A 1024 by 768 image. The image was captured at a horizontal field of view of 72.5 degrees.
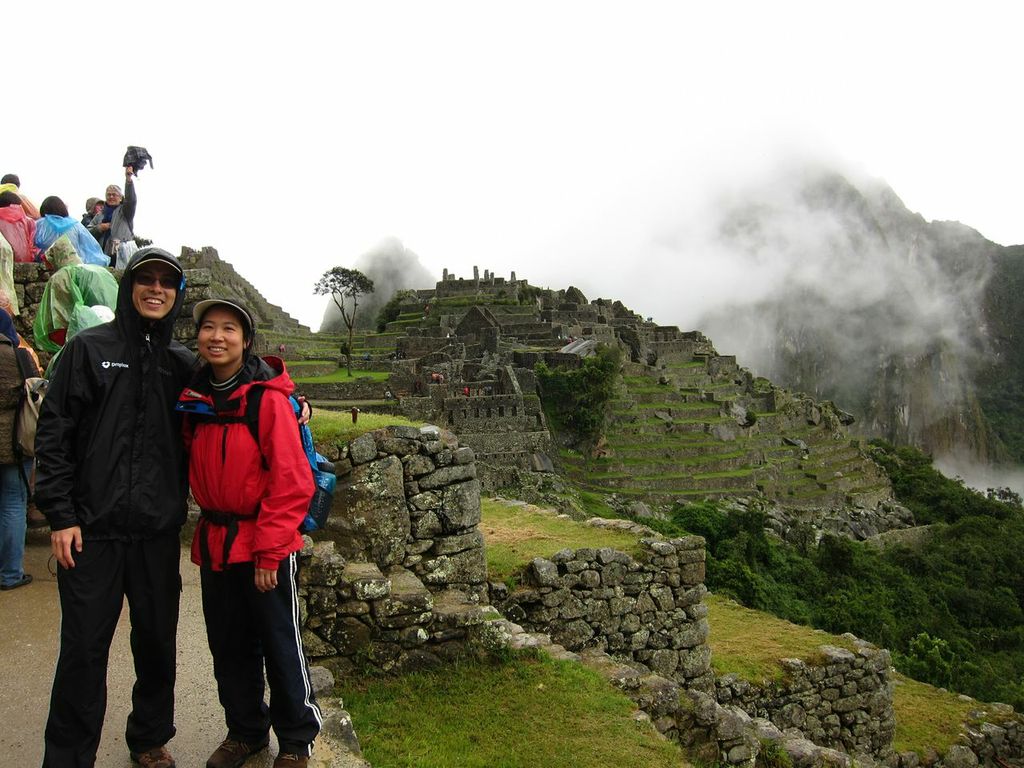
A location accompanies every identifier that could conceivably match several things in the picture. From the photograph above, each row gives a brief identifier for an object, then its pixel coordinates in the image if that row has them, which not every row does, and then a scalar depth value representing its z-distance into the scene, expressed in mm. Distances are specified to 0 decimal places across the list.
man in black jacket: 3035
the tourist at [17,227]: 8031
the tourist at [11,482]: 4824
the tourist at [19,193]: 8320
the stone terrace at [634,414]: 29422
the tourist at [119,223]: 8719
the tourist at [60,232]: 7746
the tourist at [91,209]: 9555
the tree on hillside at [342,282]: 37188
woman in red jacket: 3242
